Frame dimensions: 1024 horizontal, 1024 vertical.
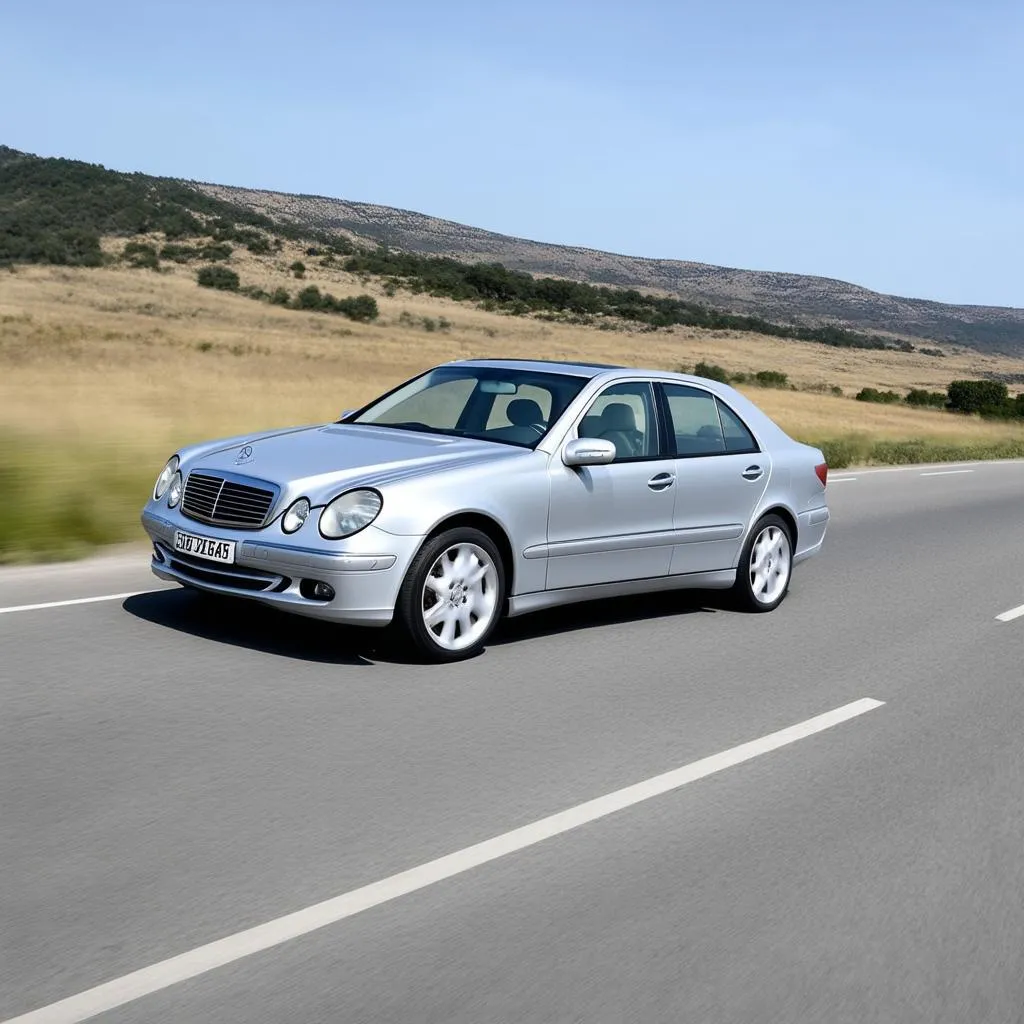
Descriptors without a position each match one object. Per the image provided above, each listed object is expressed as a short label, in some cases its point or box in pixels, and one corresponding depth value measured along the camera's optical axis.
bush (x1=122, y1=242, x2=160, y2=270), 79.27
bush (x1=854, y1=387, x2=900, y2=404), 59.29
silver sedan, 7.05
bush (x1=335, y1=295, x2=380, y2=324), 66.94
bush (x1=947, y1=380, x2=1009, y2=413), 58.97
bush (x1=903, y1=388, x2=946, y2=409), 62.40
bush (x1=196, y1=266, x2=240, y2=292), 73.62
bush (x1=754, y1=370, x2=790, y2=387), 59.81
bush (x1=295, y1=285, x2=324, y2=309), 68.88
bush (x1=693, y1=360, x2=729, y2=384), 53.50
